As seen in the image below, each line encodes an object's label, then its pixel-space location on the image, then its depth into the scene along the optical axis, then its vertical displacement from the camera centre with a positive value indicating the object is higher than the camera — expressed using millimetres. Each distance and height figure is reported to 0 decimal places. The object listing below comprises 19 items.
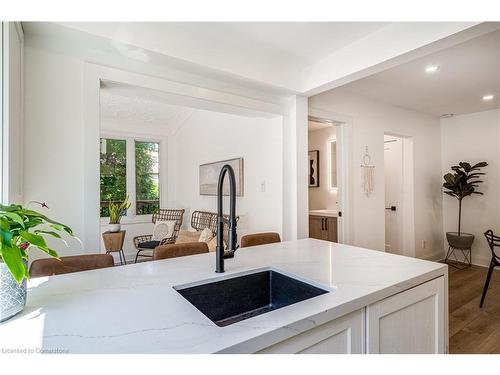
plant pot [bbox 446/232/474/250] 3977 -768
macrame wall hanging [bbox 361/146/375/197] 3426 +185
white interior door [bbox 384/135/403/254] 4216 -70
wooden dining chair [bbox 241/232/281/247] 2160 -403
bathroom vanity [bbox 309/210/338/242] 3947 -533
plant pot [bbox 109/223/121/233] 3758 -512
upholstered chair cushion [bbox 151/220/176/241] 4445 -637
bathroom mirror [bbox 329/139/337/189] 4719 +399
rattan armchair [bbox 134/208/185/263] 4117 -743
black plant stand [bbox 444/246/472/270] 4165 -1101
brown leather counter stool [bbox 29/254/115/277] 1358 -386
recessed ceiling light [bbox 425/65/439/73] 2572 +1146
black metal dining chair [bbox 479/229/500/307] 2577 -792
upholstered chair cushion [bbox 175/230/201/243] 3736 -641
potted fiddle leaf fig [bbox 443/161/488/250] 3980 +32
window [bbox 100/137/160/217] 4621 +299
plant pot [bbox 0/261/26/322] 790 -307
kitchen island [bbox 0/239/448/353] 712 -382
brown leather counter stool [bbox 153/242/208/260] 1704 -388
